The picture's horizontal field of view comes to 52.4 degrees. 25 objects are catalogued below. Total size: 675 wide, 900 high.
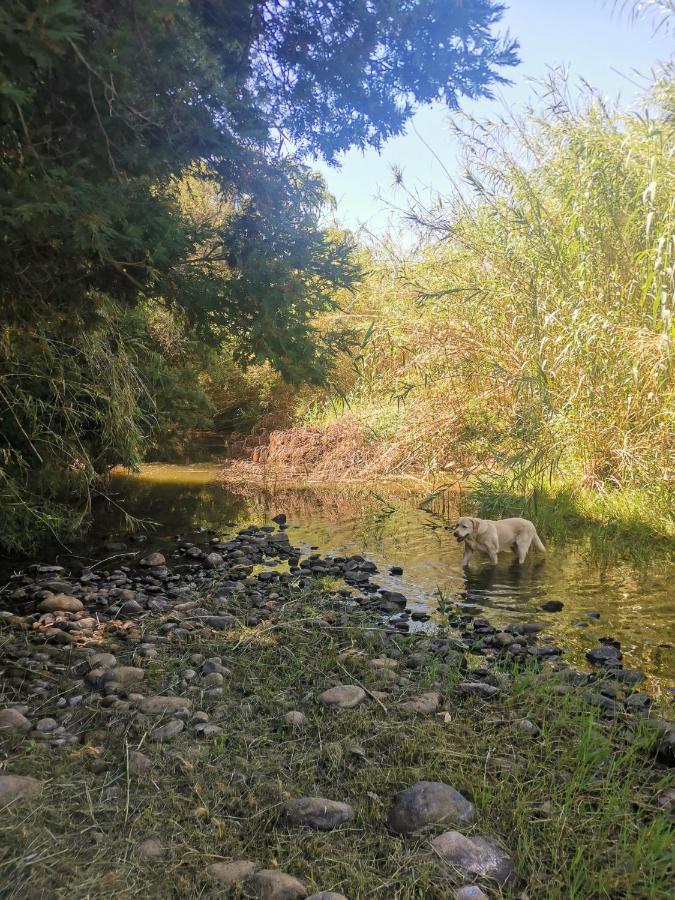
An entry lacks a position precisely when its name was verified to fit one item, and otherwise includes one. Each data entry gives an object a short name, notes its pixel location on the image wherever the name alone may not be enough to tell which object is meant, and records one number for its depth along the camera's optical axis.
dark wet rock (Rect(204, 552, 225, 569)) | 5.99
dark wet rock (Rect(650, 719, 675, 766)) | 2.67
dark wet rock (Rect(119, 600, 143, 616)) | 4.50
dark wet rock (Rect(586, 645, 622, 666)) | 3.78
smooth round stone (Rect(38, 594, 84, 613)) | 4.55
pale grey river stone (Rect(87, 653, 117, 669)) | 3.45
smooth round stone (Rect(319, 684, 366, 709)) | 3.04
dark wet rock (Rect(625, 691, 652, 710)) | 3.15
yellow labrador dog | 5.73
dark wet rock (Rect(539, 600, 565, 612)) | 4.73
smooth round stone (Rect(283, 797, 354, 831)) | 2.21
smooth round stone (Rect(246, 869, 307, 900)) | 1.89
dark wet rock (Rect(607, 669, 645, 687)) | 3.47
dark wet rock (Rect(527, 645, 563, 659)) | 3.86
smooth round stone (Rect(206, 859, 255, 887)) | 1.96
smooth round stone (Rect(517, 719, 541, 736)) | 2.82
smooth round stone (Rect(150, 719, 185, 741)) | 2.72
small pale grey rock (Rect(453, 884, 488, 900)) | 1.88
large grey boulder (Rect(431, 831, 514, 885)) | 2.00
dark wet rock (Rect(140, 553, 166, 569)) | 5.96
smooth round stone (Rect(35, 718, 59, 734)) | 2.79
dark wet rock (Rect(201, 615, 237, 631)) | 4.11
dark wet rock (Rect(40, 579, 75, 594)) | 5.04
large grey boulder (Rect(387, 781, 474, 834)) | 2.20
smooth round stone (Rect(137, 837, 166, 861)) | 2.04
